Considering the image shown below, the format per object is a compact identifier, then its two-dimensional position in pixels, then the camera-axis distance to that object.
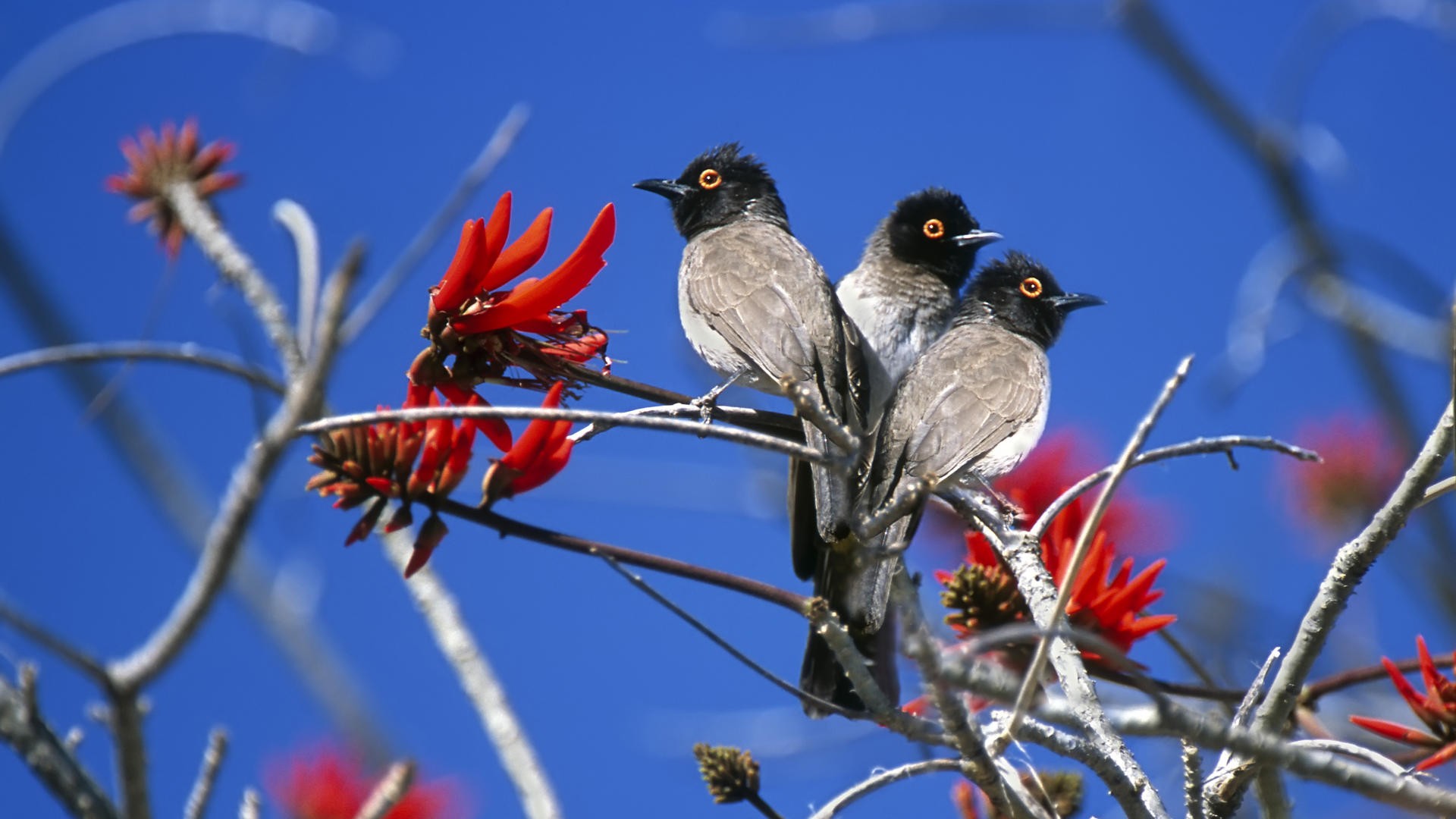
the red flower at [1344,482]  13.59
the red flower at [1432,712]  5.16
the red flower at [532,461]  4.69
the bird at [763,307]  8.14
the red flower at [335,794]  8.08
